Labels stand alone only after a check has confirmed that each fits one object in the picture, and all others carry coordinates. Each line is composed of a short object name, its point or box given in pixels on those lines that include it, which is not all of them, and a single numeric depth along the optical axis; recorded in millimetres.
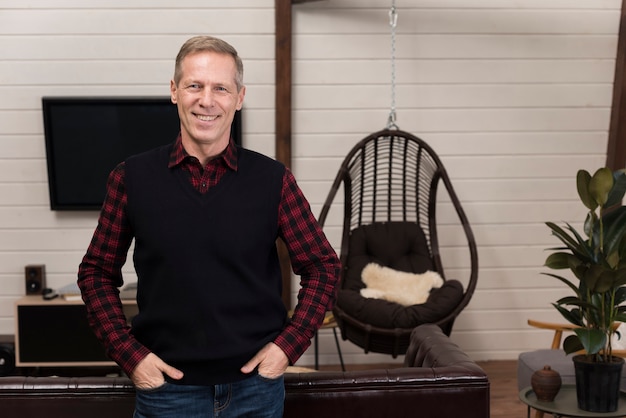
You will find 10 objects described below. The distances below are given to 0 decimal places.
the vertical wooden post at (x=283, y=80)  4645
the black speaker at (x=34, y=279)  4762
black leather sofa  1894
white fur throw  4164
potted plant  3045
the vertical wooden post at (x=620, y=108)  4781
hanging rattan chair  3982
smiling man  1643
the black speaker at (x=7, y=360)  4621
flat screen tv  4691
